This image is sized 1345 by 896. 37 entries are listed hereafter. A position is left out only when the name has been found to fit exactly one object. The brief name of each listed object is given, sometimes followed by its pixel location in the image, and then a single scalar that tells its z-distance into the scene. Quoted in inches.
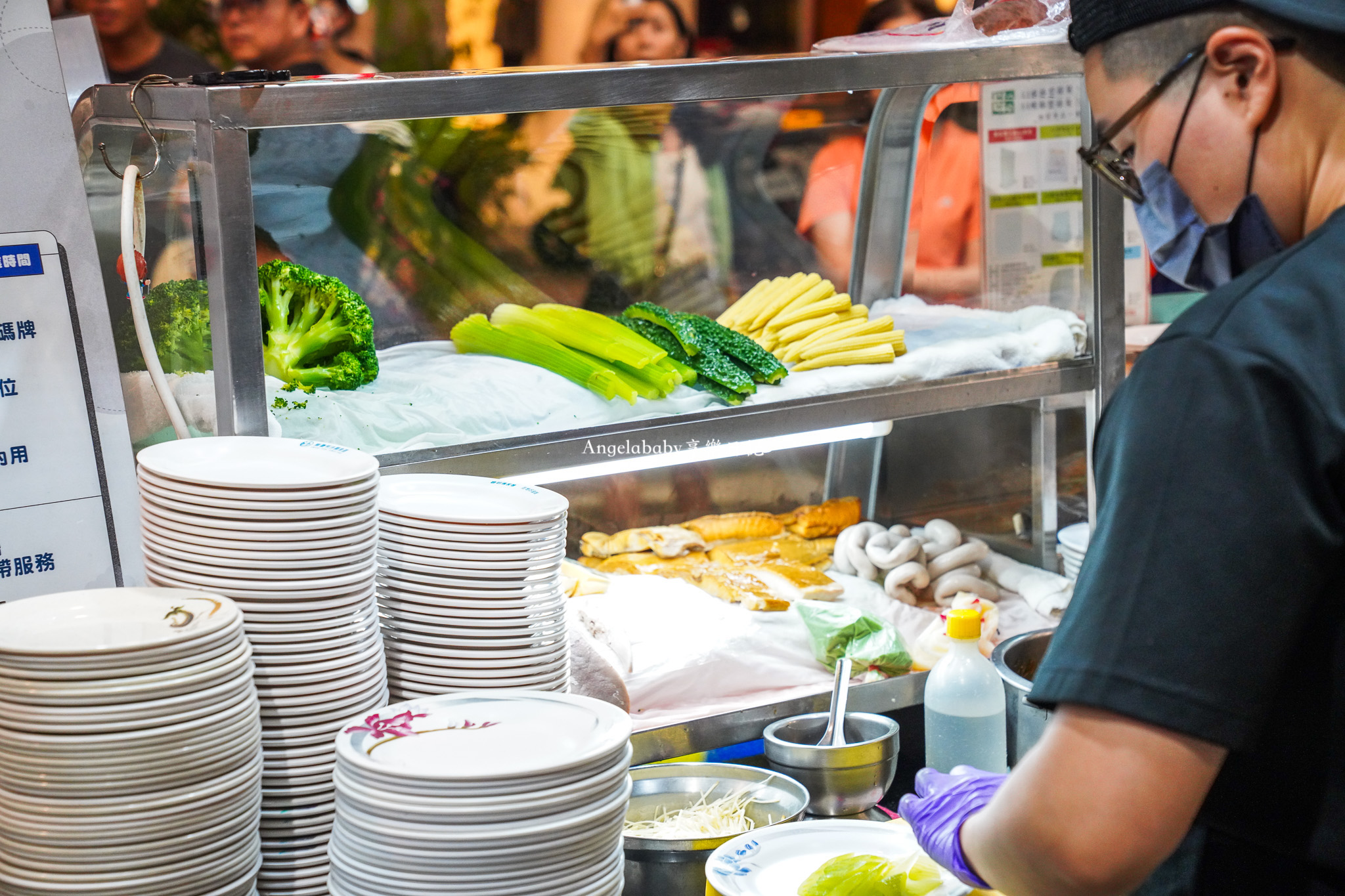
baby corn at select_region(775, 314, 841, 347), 114.4
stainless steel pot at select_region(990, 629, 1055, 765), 95.7
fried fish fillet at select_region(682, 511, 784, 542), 124.7
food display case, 76.3
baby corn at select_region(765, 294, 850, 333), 116.7
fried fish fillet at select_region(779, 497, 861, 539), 128.0
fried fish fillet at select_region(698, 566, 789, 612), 109.9
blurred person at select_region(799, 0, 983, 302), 132.2
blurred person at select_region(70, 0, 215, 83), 156.9
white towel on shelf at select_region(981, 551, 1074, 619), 118.4
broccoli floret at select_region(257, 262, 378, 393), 91.4
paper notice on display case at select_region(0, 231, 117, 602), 83.4
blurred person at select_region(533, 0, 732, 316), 128.0
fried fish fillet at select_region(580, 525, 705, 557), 119.3
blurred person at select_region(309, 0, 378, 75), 171.6
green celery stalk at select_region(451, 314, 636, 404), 97.7
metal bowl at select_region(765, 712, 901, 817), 91.7
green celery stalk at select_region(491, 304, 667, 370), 100.0
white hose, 75.6
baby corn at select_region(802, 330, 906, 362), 109.8
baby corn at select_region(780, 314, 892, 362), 111.7
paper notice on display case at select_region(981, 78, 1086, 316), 121.5
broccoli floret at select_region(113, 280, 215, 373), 79.1
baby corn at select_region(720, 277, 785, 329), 121.8
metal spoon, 94.1
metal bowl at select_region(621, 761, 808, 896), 80.4
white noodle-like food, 83.7
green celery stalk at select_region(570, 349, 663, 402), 99.3
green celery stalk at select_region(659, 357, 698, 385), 101.3
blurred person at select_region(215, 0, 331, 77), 164.7
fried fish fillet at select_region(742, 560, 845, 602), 113.6
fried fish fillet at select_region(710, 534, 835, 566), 121.0
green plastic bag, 104.4
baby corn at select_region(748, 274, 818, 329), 119.0
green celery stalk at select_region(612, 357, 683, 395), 99.0
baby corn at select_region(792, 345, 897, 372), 108.3
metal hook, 79.4
